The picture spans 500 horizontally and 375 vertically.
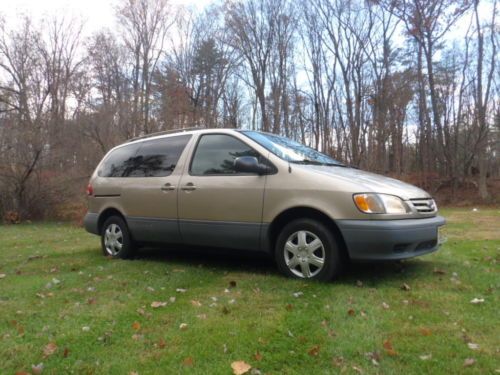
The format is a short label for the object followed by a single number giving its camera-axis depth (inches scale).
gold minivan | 164.7
